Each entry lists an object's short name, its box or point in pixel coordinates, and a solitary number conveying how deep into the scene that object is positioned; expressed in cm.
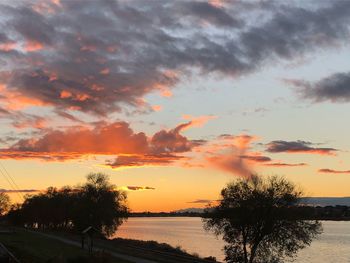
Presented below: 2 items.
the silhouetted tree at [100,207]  9988
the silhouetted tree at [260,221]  5422
